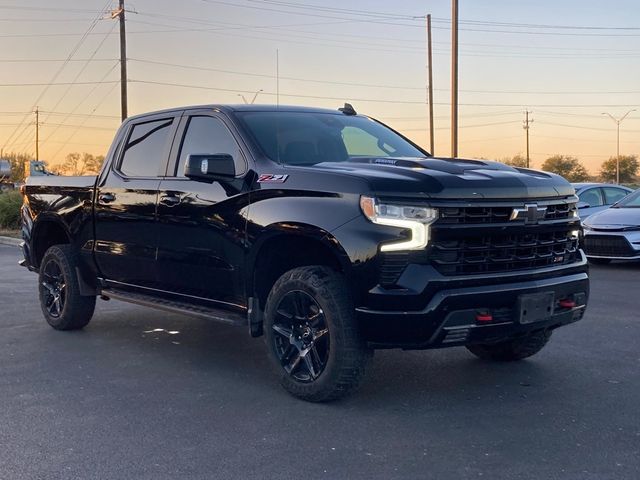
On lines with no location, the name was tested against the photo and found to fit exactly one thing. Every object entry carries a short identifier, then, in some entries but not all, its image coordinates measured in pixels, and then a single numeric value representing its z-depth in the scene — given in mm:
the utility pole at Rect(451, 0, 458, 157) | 24688
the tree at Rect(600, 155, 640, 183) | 83438
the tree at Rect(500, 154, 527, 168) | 74000
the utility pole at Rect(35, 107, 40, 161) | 67625
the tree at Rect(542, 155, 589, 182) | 82438
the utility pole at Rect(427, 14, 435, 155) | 33094
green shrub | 25062
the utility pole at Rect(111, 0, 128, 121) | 28625
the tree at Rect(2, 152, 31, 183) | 83625
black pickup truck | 4531
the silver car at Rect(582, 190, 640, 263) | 12242
